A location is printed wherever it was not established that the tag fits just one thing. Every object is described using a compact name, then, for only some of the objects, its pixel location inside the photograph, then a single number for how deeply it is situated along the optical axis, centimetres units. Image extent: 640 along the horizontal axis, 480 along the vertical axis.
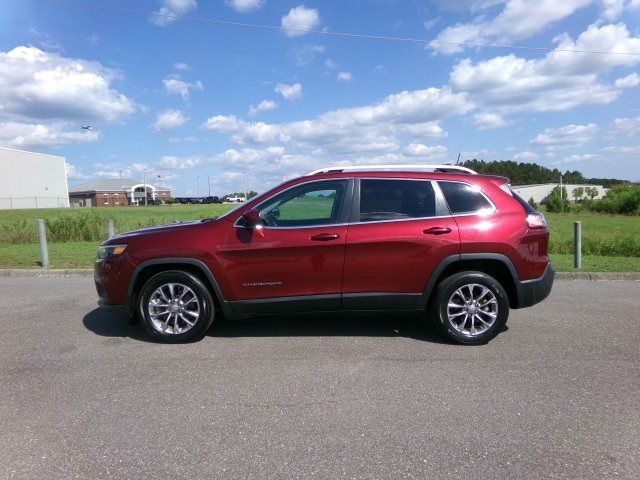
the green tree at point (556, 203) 5208
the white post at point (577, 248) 965
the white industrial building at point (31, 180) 7031
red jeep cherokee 488
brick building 10248
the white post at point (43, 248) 1009
